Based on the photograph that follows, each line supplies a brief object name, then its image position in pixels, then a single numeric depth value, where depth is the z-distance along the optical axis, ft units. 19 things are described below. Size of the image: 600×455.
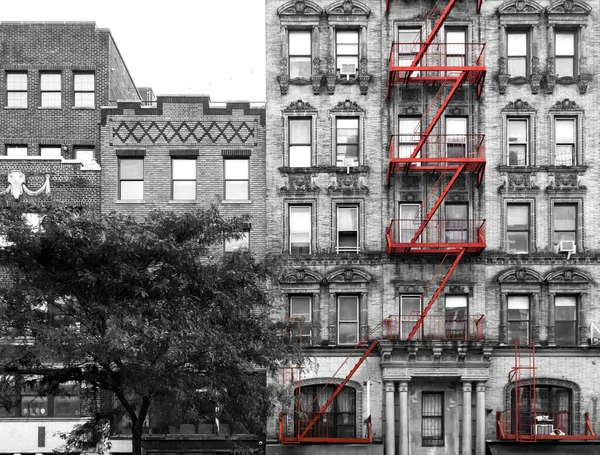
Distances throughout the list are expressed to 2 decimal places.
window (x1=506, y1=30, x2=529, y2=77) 115.96
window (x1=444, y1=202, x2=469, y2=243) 113.09
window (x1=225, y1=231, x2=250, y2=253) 115.86
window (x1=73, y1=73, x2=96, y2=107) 121.49
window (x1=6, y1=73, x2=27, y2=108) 121.29
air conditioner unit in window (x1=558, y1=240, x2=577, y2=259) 112.06
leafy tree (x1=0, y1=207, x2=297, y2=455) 78.07
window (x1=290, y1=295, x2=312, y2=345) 113.70
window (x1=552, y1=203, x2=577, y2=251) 114.01
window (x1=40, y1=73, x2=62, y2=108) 121.39
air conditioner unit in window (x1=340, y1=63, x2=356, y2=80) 115.44
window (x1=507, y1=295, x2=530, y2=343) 112.98
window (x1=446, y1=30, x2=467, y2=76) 114.93
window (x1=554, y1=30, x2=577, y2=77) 115.96
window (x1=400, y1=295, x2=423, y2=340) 111.65
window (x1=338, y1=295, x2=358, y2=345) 113.39
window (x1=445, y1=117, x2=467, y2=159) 114.11
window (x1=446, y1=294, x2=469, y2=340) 111.14
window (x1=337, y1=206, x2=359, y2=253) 114.62
